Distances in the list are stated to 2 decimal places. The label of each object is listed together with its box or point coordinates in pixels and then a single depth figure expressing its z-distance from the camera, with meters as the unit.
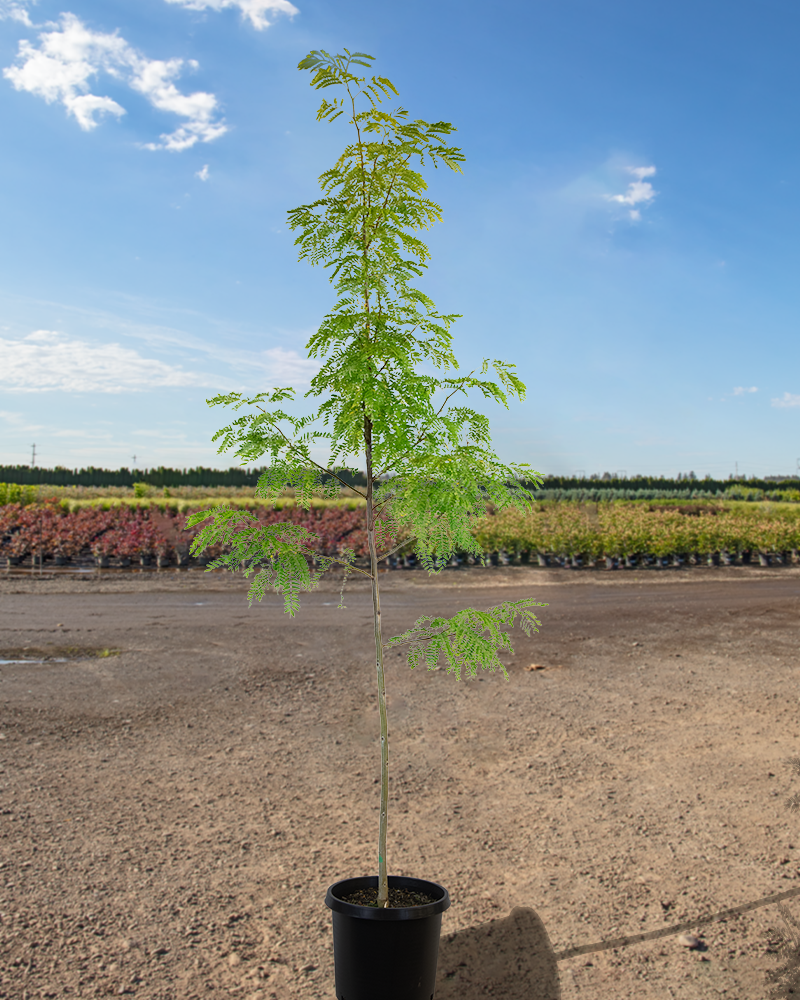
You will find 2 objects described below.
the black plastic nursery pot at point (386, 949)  2.60
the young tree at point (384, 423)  2.62
